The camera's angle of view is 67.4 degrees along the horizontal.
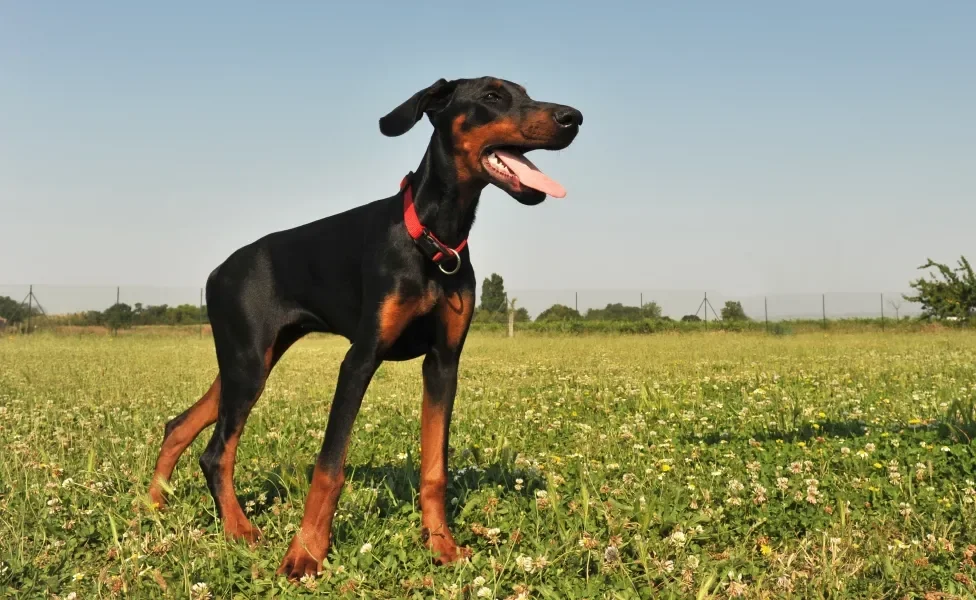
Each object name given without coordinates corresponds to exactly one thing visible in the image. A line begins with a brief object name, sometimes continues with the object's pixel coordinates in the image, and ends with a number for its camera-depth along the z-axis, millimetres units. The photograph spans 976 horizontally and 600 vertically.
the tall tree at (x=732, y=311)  46906
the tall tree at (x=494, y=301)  44062
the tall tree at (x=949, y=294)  33812
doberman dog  3648
